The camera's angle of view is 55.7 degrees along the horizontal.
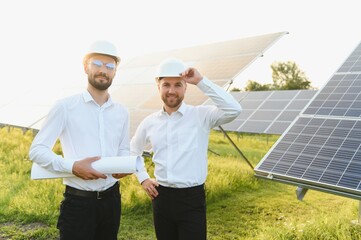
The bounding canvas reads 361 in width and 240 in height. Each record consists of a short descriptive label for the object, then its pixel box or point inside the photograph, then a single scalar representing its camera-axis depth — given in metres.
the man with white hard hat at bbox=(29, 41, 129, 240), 3.05
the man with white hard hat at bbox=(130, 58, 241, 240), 3.37
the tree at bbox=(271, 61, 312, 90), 58.06
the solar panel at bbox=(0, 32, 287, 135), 8.73
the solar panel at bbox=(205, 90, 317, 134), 13.65
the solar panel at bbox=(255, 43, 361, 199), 4.89
